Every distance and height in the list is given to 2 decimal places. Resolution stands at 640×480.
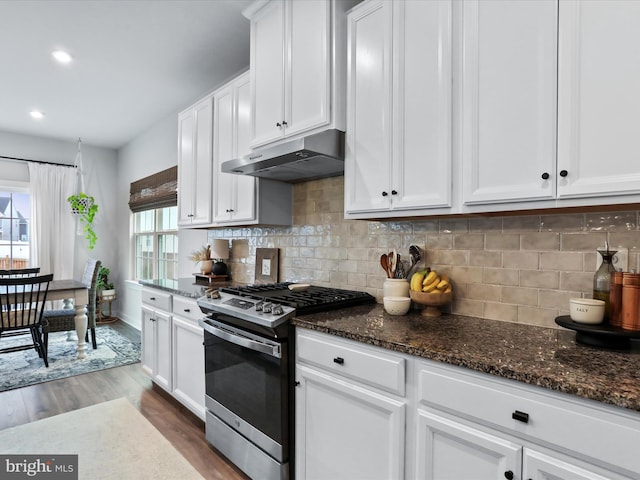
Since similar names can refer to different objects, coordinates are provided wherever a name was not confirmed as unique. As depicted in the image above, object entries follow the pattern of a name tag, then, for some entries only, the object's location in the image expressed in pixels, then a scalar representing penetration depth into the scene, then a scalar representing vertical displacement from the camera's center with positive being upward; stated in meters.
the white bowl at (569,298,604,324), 1.23 -0.25
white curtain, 5.23 +0.23
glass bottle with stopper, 1.29 -0.15
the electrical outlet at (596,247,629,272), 1.34 -0.08
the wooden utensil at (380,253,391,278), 1.99 -0.14
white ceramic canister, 1.86 -0.26
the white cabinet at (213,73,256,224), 2.61 +0.66
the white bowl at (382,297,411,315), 1.73 -0.33
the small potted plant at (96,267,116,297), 5.50 -0.76
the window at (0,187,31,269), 5.10 +0.10
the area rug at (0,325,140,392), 3.40 -1.33
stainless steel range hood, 1.84 +0.43
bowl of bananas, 1.69 -0.26
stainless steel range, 1.73 -0.70
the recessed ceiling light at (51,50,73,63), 2.97 +1.49
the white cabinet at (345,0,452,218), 1.52 +0.58
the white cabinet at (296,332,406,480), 1.34 -0.74
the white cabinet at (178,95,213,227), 2.99 +0.63
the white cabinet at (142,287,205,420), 2.49 -0.84
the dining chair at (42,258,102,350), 3.85 -0.88
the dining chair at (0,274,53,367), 3.30 -0.73
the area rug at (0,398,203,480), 2.04 -1.32
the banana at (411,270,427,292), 1.75 -0.21
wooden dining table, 3.75 -0.66
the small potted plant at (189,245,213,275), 3.31 -0.21
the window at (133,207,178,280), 4.64 -0.11
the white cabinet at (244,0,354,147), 1.89 +0.96
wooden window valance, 4.26 +0.58
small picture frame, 2.86 -0.23
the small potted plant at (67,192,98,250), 5.43 +0.38
